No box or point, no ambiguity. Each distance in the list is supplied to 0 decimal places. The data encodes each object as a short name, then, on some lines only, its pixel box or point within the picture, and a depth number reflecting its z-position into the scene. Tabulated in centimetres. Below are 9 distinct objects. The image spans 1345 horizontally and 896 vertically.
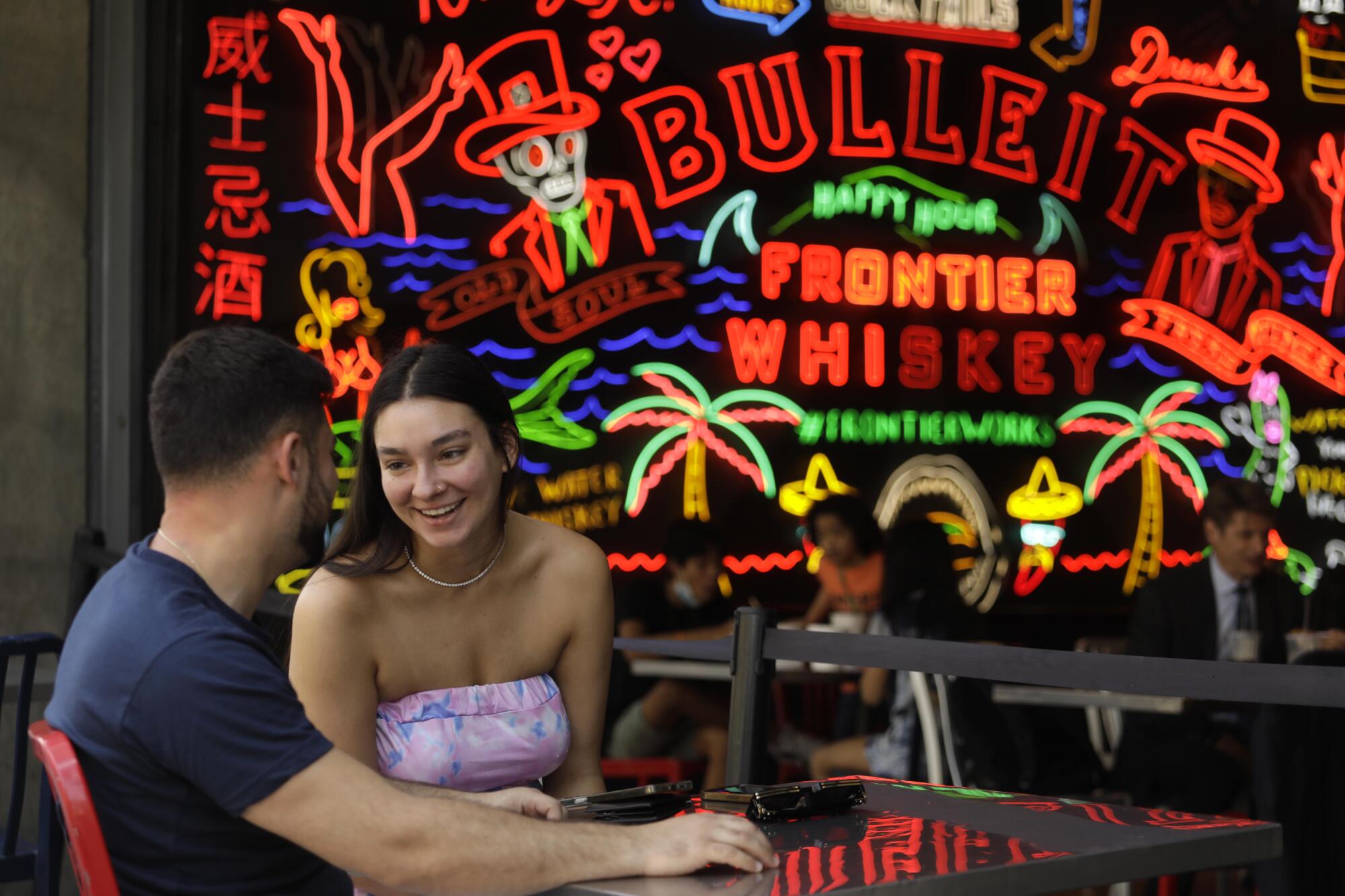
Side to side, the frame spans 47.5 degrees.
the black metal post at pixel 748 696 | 283
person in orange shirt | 541
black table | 157
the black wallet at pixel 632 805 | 189
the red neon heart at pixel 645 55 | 594
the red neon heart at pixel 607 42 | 584
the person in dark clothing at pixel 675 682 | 527
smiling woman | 229
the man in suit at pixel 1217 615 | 473
